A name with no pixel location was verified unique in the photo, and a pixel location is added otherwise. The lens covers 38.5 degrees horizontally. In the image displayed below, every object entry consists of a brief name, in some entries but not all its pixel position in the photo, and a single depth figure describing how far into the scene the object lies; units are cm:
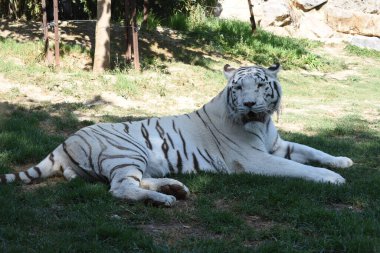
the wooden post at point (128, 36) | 1213
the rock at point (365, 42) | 1988
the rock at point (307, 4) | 2122
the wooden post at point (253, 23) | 1762
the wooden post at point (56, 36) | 1118
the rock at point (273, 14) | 1997
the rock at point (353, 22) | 2116
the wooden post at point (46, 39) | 1142
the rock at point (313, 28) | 2050
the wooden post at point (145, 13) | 1458
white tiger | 472
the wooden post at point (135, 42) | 1173
